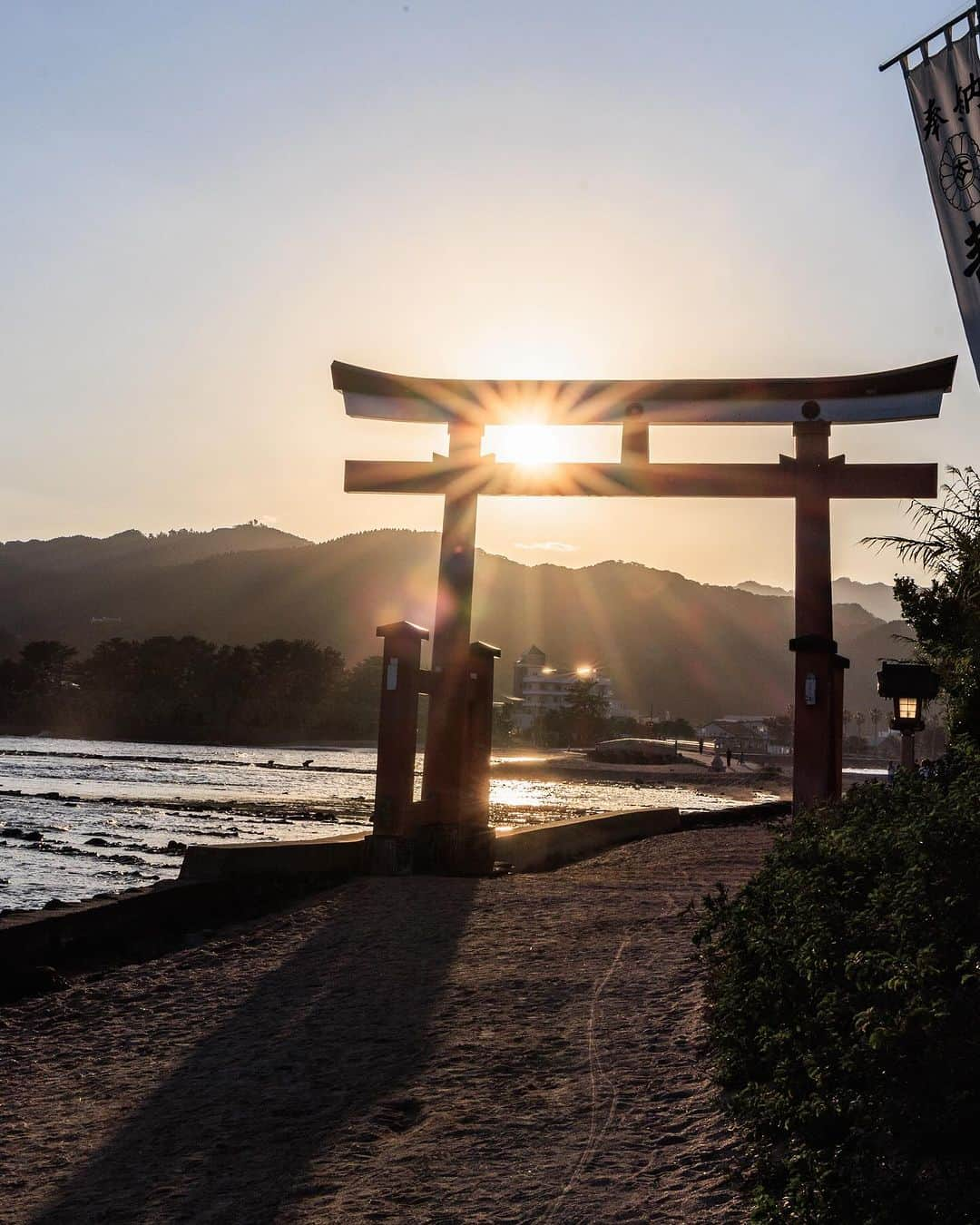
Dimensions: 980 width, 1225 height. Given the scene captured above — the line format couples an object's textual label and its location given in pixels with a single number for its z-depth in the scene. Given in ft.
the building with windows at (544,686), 574.97
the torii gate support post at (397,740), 38.34
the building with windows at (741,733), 481.46
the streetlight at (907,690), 47.55
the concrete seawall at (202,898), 28.37
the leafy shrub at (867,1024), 10.55
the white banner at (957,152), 26.09
